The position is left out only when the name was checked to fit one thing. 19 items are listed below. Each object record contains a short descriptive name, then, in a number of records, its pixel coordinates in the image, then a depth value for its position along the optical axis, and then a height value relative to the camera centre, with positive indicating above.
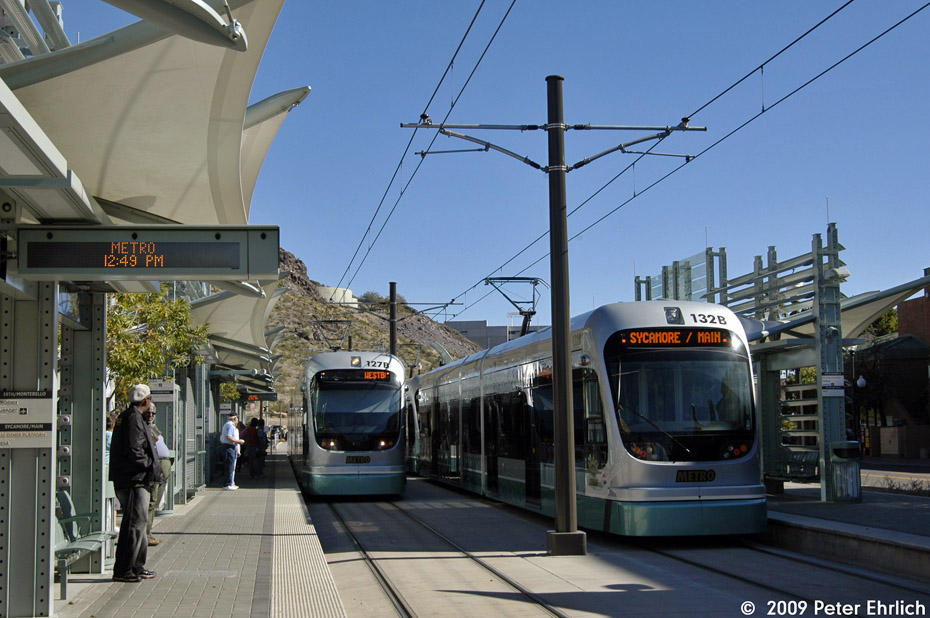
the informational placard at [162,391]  14.76 +0.25
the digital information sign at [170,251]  7.95 +1.23
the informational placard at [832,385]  16.69 +0.23
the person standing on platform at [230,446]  23.22 -0.89
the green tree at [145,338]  14.81 +1.08
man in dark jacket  9.41 -0.59
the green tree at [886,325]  65.50 +4.66
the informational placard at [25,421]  7.68 -0.08
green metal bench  8.39 -1.13
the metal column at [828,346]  16.61 +0.87
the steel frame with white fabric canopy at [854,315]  16.61 +1.55
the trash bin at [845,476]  16.36 -1.23
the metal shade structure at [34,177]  5.77 +1.55
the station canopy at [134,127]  6.89 +2.22
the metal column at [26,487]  7.69 -0.57
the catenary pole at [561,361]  12.37 +0.50
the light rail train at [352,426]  21.50 -0.41
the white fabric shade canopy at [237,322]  18.48 +1.74
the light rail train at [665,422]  12.93 -0.27
